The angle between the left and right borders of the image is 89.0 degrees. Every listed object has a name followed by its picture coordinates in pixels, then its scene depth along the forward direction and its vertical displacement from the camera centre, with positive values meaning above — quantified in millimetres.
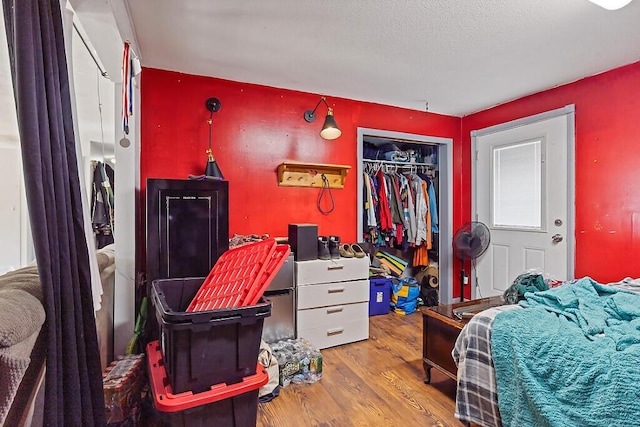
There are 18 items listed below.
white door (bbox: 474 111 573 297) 2924 +115
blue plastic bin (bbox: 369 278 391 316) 3455 -901
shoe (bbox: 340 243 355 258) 2844 -360
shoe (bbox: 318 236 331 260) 2758 -329
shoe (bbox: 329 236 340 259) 2824 -320
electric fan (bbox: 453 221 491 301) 3311 -296
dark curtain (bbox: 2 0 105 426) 775 +13
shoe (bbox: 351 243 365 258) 2880 -356
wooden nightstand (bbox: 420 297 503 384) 1910 -756
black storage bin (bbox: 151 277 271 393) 1066 -452
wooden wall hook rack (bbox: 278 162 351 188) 3012 +363
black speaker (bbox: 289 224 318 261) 2658 -246
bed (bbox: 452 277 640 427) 1119 -587
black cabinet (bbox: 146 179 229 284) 2055 -94
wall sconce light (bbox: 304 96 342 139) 2836 +722
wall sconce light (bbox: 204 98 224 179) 2604 +429
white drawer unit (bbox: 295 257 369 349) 2598 -741
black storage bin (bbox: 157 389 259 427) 1089 -700
